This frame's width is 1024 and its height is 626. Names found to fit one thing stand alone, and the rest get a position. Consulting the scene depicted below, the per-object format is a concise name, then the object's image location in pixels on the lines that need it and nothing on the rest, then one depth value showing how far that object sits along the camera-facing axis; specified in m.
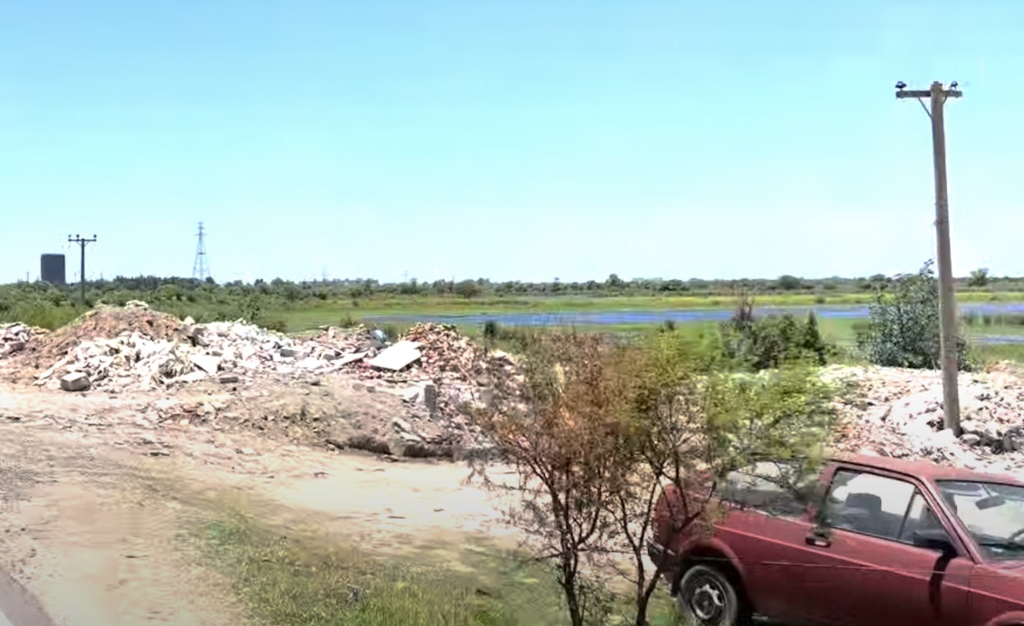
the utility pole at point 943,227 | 17.91
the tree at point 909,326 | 25.55
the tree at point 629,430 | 7.01
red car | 7.23
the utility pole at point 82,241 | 77.94
